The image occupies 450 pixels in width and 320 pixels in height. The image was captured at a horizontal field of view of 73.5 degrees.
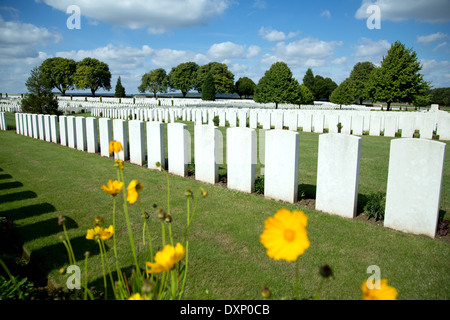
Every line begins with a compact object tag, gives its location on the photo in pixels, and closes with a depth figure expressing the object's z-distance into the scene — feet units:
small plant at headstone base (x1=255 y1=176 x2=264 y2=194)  18.32
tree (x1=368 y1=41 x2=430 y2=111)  101.60
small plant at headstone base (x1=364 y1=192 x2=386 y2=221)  14.28
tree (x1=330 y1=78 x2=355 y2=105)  151.74
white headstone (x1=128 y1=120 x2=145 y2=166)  25.14
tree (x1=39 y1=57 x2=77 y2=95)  223.10
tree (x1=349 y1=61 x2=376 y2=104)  202.80
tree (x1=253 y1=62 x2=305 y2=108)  130.11
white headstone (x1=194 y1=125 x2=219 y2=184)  19.88
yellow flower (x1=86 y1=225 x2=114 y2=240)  6.39
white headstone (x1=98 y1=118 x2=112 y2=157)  28.25
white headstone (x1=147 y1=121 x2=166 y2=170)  23.12
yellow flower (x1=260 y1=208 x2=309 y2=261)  4.13
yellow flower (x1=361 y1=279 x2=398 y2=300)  4.07
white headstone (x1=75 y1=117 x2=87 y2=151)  31.91
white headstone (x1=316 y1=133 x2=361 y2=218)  14.06
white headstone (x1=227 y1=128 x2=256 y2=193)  17.95
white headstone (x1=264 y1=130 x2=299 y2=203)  15.92
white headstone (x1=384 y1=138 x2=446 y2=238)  12.01
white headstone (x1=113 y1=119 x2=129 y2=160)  26.75
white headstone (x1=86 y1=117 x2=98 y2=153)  30.11
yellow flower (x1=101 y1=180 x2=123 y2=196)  6.08
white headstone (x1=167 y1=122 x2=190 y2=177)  21.57
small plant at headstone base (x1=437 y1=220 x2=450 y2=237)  12.59
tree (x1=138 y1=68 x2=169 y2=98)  262.88
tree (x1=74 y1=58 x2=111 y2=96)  217.56
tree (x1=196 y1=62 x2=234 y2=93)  235.40
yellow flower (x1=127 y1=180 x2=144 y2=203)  5.91
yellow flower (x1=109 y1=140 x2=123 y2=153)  7.20
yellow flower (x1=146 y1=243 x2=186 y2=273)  4.65
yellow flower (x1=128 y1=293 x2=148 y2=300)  4.66
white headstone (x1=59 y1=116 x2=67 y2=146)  35.19
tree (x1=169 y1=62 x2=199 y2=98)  245.86
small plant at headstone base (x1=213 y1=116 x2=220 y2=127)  58.99
